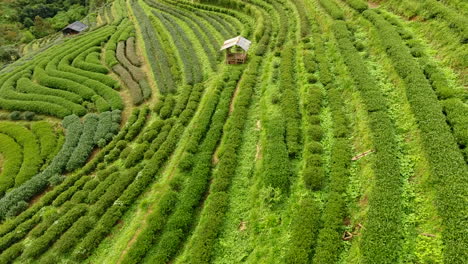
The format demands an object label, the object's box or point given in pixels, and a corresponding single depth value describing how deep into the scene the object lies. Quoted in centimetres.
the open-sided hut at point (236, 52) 3631
